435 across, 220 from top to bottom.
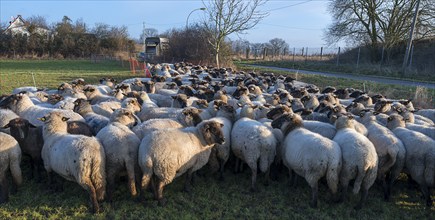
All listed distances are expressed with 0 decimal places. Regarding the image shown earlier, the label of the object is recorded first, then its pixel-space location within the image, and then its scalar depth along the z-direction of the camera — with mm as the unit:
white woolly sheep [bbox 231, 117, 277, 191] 6105
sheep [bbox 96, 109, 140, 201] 5238
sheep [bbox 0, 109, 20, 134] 6608
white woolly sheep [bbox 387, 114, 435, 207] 5652
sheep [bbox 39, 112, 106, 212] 4910
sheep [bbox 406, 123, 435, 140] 6748
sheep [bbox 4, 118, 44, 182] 5922
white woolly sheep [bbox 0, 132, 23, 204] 5250
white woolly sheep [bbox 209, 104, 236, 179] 6520
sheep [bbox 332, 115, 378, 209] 5304
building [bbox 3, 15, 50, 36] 52188
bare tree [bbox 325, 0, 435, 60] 32844
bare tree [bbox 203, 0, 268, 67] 29203
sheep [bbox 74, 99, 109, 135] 6836
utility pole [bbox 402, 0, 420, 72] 23153
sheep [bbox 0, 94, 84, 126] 7516
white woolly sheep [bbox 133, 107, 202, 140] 6059
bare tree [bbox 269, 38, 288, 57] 50969
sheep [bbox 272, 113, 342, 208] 5281
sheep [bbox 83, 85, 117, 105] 9745
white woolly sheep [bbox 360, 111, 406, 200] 5793
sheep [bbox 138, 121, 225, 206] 5180
